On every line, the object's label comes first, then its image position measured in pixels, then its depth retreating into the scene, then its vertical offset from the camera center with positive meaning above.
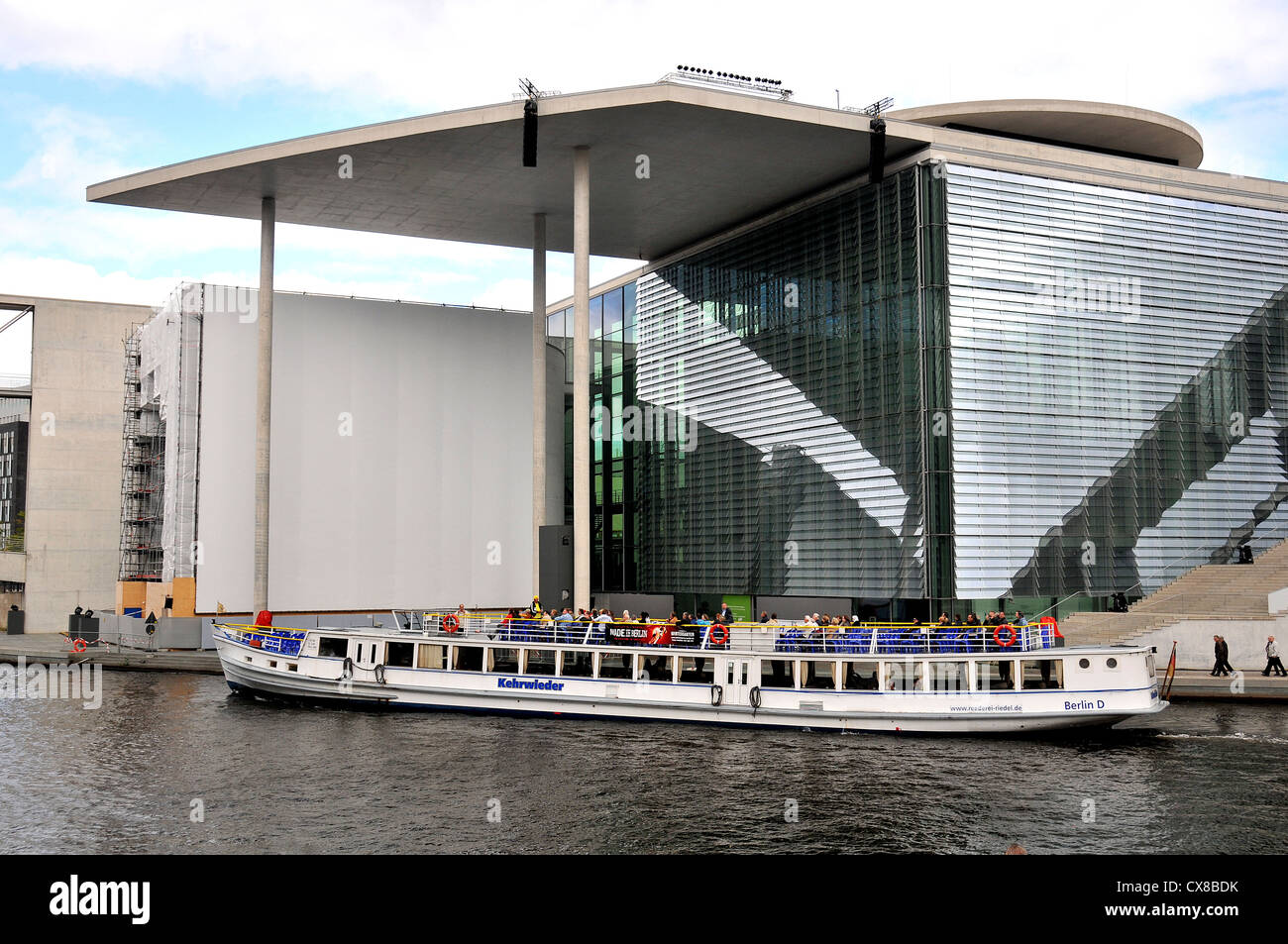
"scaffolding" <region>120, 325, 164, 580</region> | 56.53 +3.70
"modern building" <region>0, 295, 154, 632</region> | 66.38 +5.55
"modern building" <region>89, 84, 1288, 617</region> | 40.75 +9.12
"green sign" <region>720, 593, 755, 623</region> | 50.16 -2.31
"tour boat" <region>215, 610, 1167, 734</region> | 28.62 -3.22
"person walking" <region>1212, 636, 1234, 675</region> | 35.47 -3.25
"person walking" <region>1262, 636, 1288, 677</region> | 35.03 -3.25
